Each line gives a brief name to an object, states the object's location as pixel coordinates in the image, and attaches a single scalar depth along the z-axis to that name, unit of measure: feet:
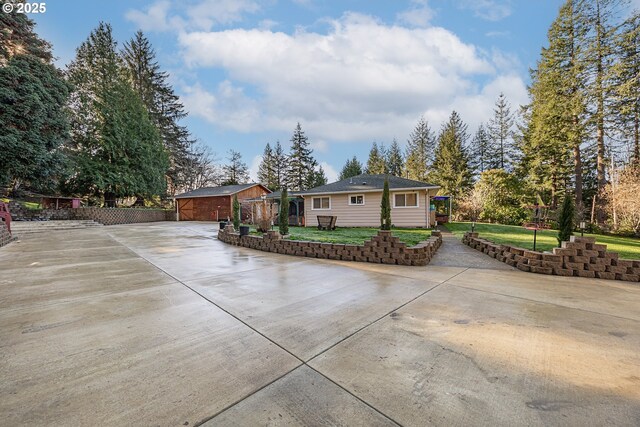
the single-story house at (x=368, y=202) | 43.37
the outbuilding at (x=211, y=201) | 76.18
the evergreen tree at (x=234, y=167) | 125.70
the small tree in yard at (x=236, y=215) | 33.42
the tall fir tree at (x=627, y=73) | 44.75
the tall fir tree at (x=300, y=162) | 123.13
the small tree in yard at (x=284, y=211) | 27.31
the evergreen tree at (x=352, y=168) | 132.77
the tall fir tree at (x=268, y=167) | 132.98
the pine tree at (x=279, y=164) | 133.08
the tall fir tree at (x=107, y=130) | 68.85
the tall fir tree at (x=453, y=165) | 91.40
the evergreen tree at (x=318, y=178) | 125.39
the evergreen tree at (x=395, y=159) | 134.00
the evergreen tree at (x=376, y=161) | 126.72
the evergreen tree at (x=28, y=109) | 48.49
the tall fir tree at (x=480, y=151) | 96.73
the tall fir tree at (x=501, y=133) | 91.35
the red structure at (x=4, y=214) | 33.96
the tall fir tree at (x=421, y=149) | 111.55
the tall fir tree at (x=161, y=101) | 93.25
